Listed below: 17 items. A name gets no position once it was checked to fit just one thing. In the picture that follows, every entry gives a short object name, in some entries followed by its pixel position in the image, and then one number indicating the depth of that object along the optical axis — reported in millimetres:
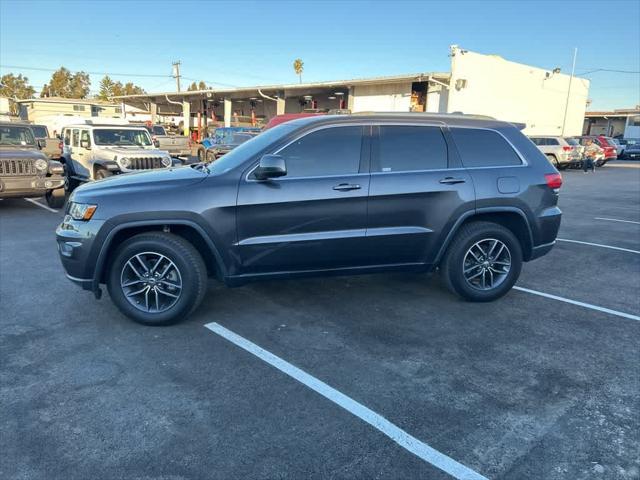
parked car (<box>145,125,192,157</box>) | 20250
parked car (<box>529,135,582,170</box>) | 23625
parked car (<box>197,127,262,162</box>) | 21948
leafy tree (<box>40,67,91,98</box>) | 95938
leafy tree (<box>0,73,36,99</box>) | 90438
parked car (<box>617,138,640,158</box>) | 39219
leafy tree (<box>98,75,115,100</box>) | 103288
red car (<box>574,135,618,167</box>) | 27297
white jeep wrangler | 11133
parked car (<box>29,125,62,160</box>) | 15138
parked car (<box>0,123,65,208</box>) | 9055
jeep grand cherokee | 4027
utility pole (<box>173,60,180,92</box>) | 58688
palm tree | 83688
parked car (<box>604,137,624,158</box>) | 38688
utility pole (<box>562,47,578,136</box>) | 35031
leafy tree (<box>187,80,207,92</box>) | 125250
